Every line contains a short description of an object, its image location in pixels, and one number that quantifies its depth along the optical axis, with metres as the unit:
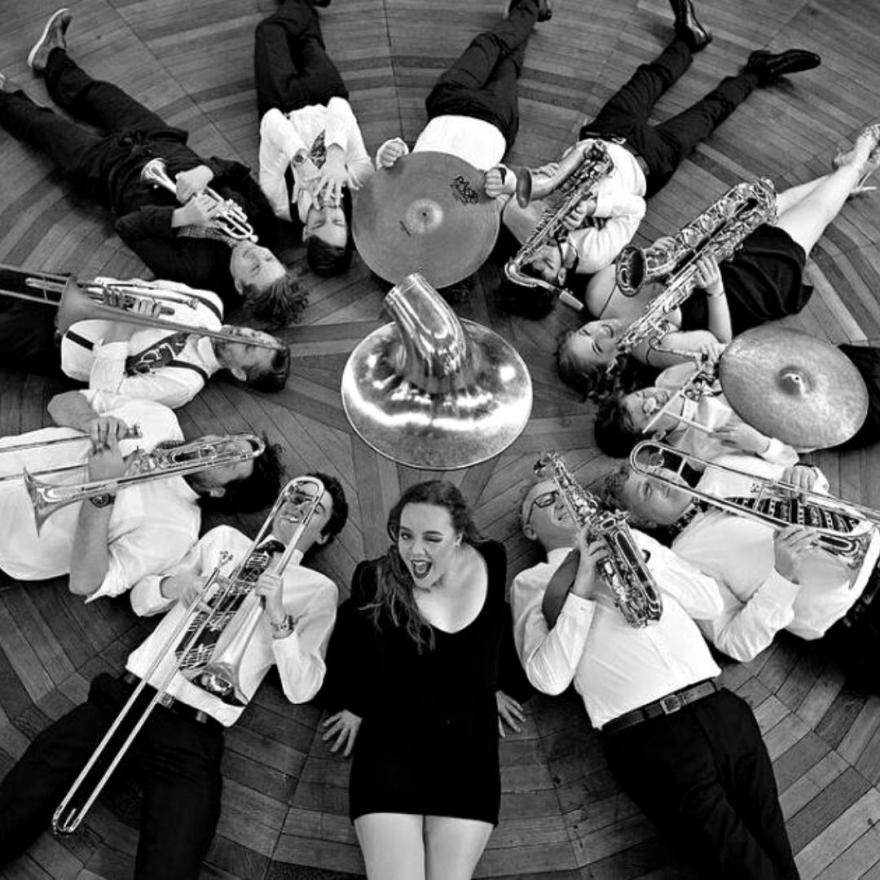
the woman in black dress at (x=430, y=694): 2.49
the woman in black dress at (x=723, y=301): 3.37
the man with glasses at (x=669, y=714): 2.57
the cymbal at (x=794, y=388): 2.51
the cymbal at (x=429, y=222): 3.02
